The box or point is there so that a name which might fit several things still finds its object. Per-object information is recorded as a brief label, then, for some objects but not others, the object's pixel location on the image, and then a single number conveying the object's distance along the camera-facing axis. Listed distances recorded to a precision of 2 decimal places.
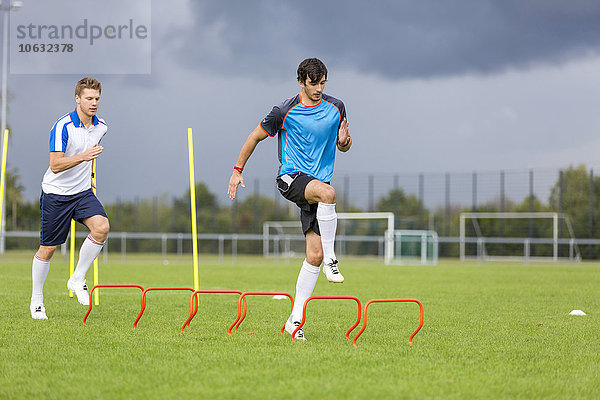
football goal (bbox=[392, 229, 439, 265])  64.25
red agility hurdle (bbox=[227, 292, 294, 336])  11.73
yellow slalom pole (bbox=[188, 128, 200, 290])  14.79
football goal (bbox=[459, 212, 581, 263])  70.12
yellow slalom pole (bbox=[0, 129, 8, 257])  16.19
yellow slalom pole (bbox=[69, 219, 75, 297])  15.59
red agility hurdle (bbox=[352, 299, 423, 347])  10.83
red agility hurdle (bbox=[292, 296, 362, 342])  11.36
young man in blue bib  11.78
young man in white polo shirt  14.12
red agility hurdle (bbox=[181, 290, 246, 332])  12.07
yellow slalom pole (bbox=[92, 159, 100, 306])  15.72
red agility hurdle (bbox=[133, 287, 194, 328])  12.20
